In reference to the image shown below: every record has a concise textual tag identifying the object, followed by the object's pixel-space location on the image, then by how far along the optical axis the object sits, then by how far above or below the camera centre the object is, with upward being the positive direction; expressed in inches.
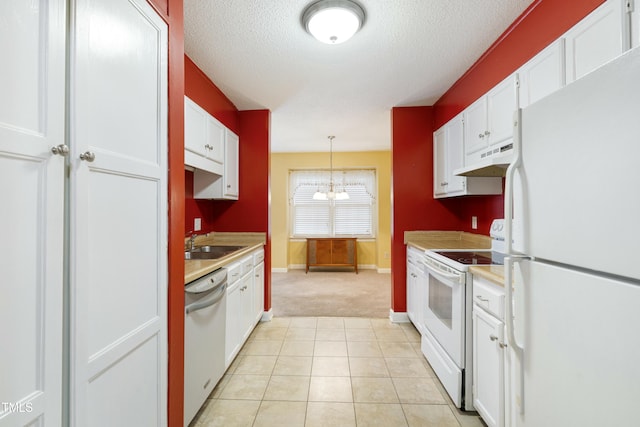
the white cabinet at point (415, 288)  99.5 -29.7
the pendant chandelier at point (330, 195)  193.8 +14.7
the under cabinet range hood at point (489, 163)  59.9 +13.2
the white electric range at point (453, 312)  65.5 -27.1
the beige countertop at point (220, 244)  61.6 -12.6
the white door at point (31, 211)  23.5 +0.4
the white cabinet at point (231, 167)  109.2 +21.3
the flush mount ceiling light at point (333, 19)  62.1 +47.9
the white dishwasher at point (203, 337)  56.4 -28.9
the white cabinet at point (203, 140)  79.8 +25.6
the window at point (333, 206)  225.5 +7.9
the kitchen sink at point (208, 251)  94.6 -13.9
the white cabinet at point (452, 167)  93.8 +19.6
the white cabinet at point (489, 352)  52.7 -29.5
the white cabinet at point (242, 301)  80.7 -30.7
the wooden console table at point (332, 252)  214.7 -30.0
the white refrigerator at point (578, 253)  24.8 -4.3
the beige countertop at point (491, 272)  53.9 -12.8
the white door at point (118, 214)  30.1 +0.2
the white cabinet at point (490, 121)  70.8 +28.6
